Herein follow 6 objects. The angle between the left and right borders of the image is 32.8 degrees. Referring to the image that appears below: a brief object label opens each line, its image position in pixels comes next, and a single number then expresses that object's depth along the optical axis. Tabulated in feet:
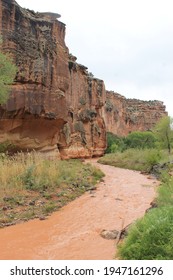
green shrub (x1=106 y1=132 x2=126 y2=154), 144.98
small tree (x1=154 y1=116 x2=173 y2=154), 100.83
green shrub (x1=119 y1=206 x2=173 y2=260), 13.13
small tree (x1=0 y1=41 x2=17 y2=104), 46.68
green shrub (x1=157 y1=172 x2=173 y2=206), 21.84
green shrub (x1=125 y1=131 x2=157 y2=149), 168.61
